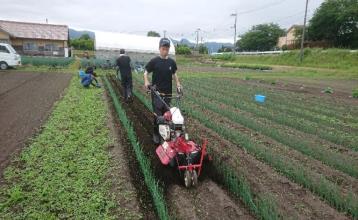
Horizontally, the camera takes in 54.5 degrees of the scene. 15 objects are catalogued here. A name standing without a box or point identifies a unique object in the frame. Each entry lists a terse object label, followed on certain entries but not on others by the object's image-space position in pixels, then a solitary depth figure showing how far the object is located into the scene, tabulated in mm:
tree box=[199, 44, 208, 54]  88031
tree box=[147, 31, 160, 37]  93581
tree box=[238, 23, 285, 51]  73188
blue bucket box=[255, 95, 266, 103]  11947
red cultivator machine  4562
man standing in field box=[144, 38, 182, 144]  5910
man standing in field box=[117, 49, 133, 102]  11477
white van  21203
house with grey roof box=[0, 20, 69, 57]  38719
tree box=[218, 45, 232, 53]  84362
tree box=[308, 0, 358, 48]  42391
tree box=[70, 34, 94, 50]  61666
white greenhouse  32562
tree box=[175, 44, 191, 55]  66344
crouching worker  14250
